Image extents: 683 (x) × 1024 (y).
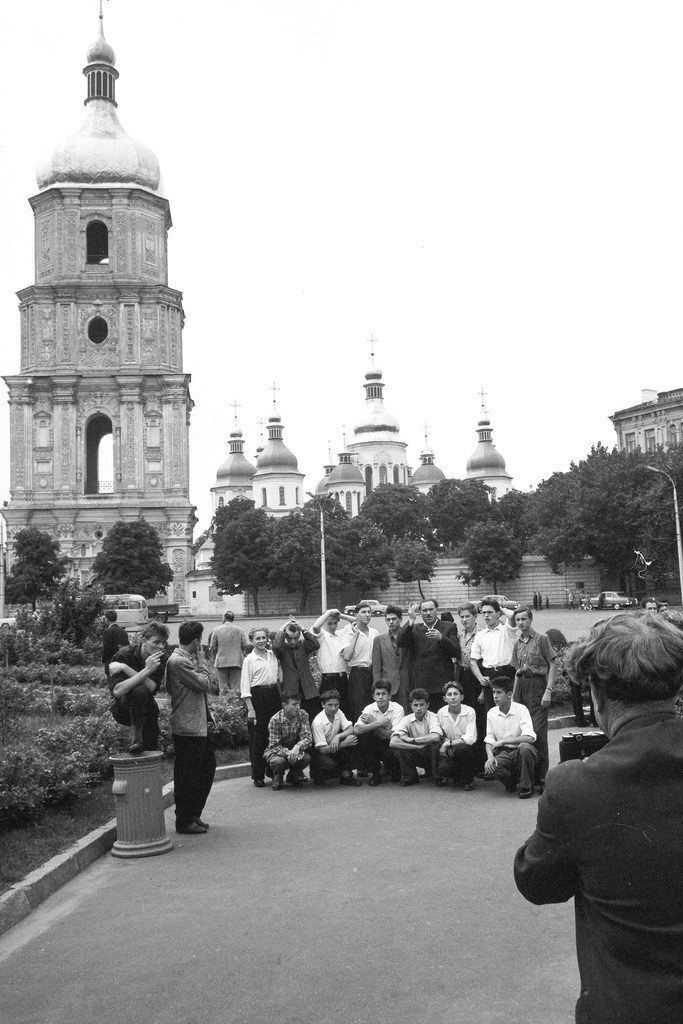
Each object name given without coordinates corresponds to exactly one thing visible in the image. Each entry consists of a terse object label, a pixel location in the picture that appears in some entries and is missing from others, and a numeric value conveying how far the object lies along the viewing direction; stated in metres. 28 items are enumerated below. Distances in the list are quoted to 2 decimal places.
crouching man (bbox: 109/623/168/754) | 9.34
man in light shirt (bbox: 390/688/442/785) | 11.70
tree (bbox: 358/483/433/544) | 96.75
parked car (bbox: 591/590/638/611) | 56.09
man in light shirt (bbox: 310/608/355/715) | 13.22
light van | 42.86
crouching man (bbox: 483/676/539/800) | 10.97
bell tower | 72.56
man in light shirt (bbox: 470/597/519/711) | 12.62
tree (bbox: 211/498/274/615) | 73.81
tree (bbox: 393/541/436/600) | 77.75
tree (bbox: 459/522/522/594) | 75.44
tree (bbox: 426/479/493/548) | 98.69
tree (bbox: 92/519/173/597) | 66.81
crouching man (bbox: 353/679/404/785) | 12.05
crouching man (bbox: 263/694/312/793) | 11.81
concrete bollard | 8.98
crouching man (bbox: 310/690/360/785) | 11.99
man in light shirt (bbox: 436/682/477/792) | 11.34
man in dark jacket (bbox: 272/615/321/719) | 12.61
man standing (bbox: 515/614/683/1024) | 2.77
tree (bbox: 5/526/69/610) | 62.81
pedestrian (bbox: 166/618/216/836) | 9.83
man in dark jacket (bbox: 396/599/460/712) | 12.66
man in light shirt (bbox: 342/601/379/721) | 13.26
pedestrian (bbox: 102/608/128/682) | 14.98
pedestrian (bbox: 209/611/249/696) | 17.95
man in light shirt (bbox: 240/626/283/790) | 12.24
